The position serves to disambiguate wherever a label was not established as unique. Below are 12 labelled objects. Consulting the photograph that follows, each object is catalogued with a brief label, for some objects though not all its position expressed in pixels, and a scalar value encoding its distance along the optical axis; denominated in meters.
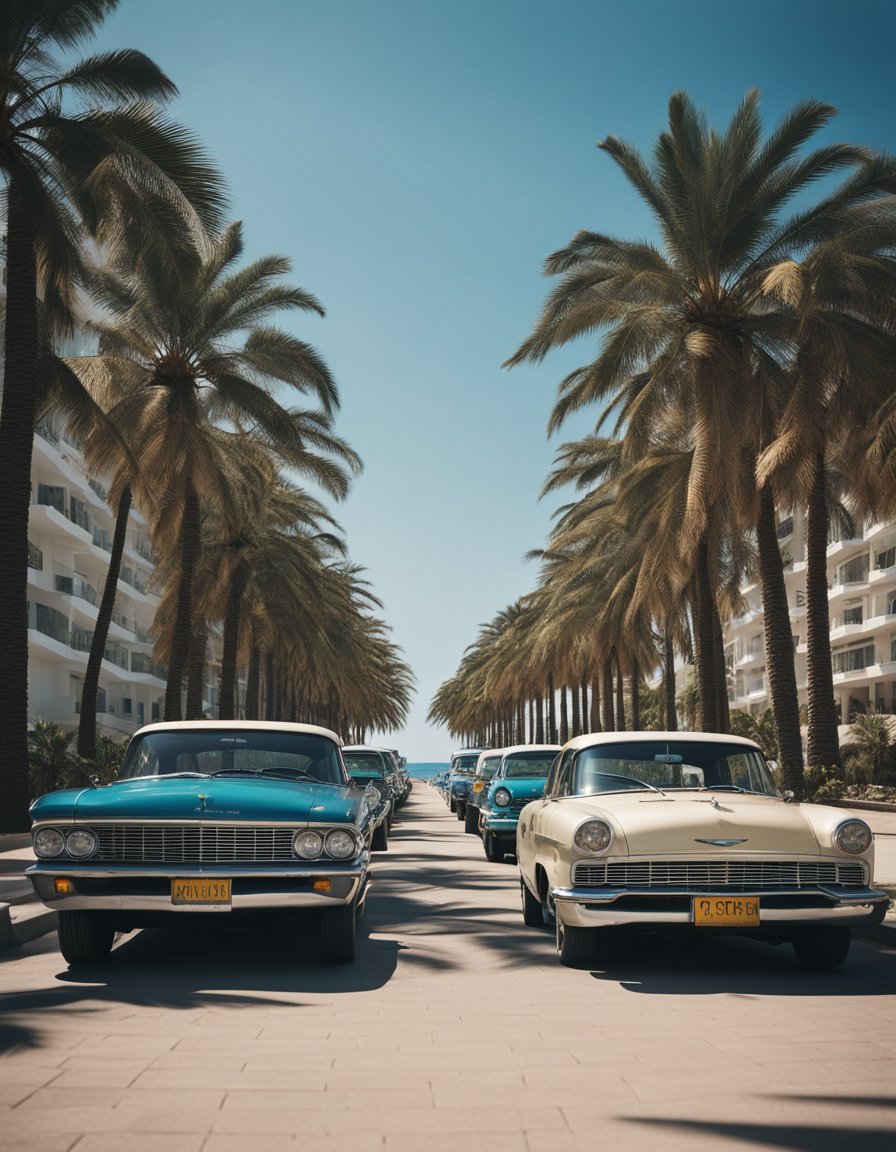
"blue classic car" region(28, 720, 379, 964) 7.87
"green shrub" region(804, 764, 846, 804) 26.69
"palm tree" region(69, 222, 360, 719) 28.88
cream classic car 7.88
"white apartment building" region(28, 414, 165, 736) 51.44
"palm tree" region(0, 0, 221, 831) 19.78
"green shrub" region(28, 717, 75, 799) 25.33
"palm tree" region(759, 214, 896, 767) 23.53
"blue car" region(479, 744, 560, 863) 16.97
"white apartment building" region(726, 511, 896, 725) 59.12
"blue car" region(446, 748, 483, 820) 31.29
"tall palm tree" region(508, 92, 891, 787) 23.58
